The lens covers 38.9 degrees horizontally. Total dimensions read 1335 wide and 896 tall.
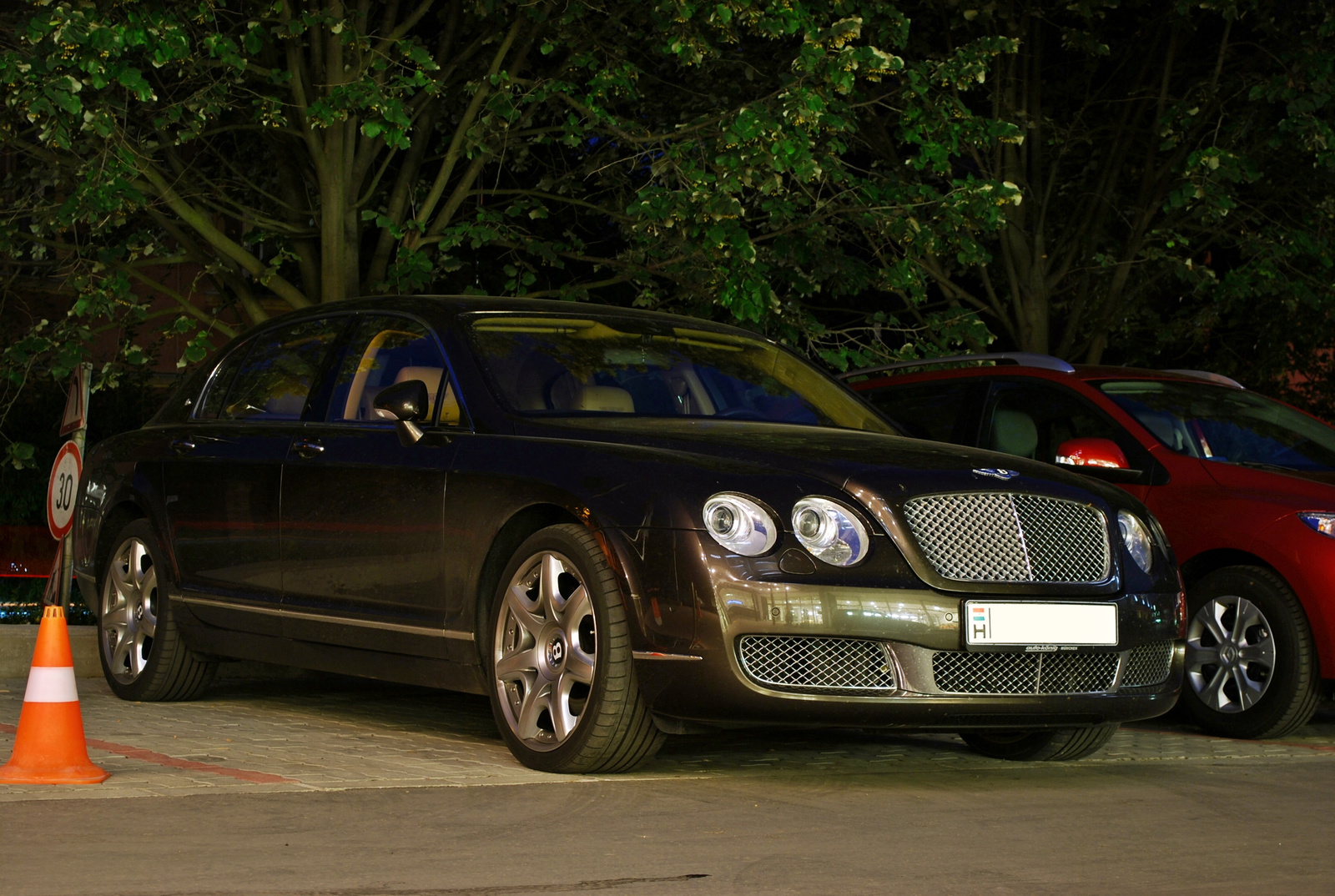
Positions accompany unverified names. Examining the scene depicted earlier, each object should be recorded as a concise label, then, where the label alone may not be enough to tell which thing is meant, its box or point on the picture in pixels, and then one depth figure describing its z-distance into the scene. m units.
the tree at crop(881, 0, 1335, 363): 15.79
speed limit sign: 10.62
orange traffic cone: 5.87
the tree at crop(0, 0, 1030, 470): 11.81
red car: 8.15
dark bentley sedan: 5.83
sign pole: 10.84
